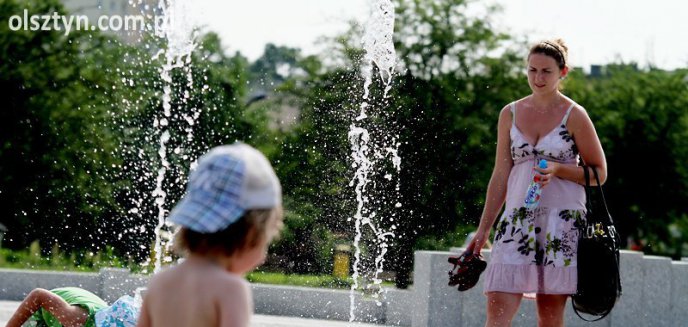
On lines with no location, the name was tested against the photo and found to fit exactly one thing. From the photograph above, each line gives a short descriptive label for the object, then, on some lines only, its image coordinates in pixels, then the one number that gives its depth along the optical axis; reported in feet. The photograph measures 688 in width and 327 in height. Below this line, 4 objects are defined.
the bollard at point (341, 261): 86.75
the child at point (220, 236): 11.72
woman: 23.58
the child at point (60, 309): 27.90
